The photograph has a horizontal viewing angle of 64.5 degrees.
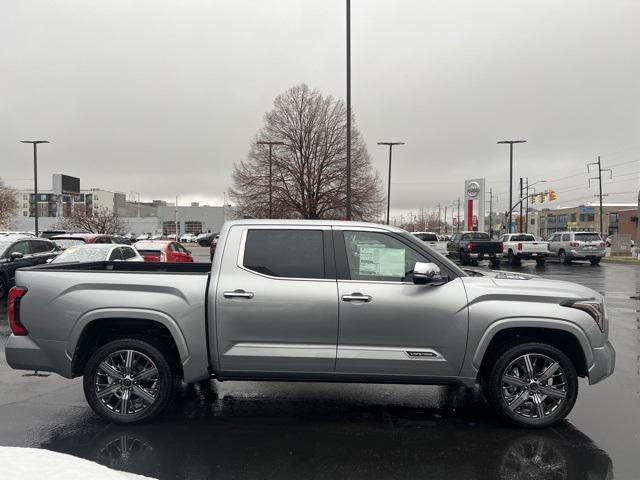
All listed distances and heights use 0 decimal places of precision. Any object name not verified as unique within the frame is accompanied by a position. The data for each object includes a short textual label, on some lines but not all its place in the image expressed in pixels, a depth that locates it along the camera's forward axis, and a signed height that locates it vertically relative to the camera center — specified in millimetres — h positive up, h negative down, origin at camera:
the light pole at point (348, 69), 17031 +5537
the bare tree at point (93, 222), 42969 +746
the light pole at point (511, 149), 39284 +6401
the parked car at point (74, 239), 18962 -311
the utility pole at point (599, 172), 57500 +6627
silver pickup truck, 4477 -850
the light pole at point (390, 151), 35044 +5707
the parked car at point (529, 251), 28031 -1135
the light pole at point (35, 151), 36594 +5814
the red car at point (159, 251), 16906 -678
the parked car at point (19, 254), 13453 -658
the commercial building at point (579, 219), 115612 +3000
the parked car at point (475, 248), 26625 -970
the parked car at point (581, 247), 28422 -932
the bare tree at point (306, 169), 42469 +5294
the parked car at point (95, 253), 11633 -520
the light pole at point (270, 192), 38688 +3087
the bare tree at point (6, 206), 57422 +2883
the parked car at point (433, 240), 30909 -622
